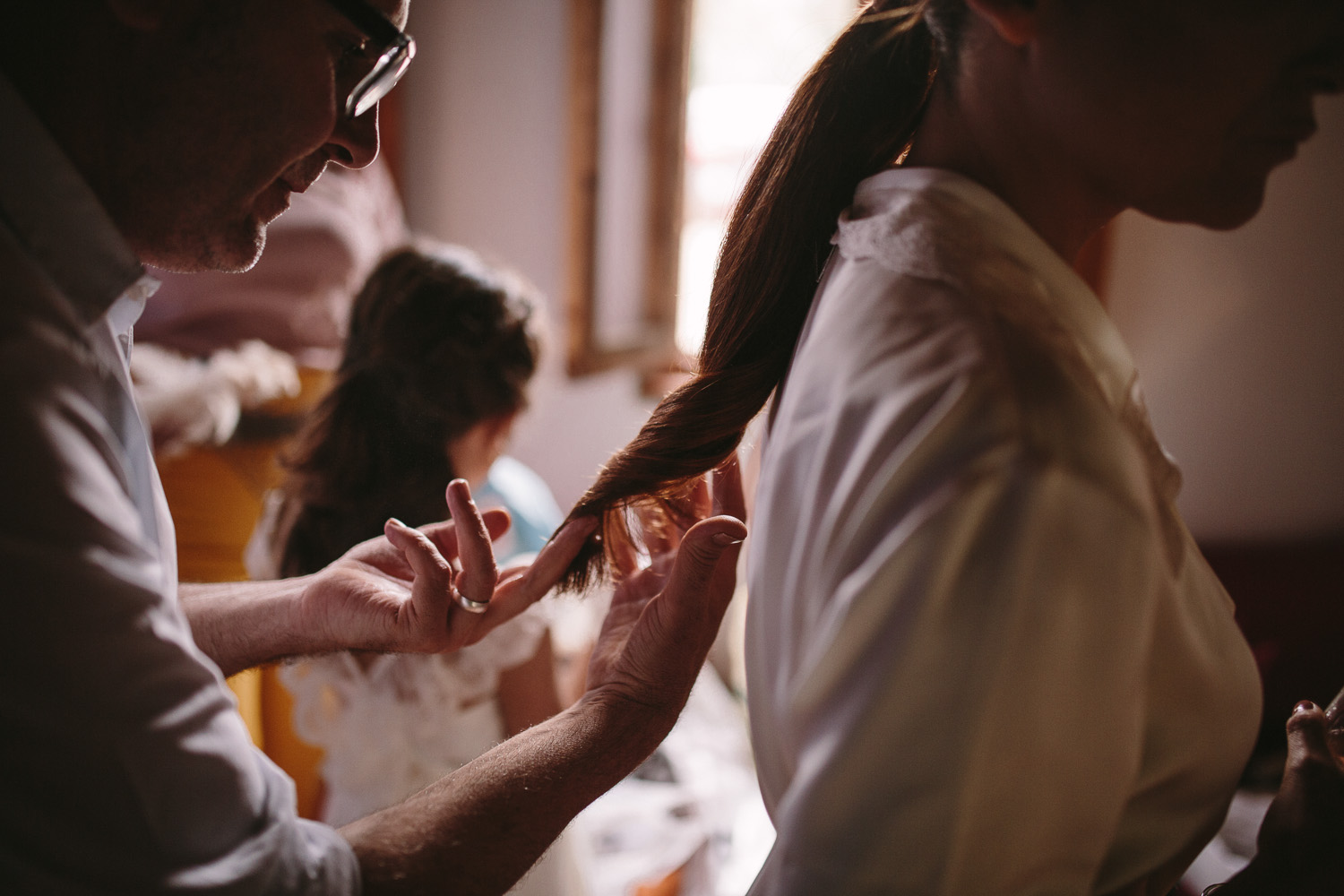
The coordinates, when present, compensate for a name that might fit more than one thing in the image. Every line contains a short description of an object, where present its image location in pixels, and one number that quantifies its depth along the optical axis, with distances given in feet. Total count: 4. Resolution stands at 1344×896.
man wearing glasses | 1.48
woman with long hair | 1.35
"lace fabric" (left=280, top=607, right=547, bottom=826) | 3.98
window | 8.06
